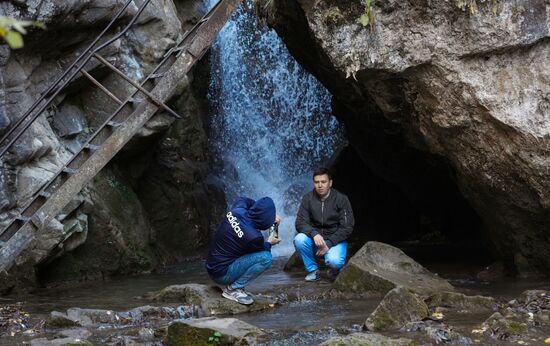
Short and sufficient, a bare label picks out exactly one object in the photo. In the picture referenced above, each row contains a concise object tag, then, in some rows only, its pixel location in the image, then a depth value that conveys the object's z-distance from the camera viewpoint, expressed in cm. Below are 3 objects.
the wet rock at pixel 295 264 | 1080
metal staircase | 835
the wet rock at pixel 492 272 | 1009
